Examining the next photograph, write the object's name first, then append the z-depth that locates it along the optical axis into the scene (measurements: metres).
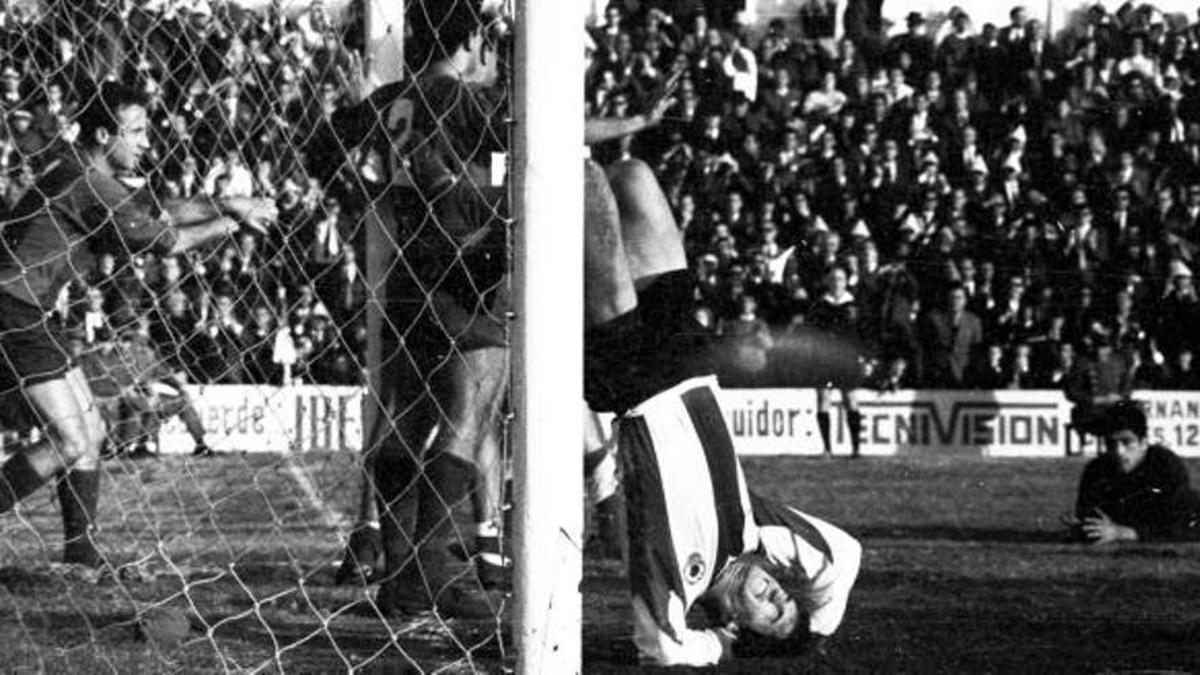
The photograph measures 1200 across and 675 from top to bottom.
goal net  6.14
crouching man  10.40
